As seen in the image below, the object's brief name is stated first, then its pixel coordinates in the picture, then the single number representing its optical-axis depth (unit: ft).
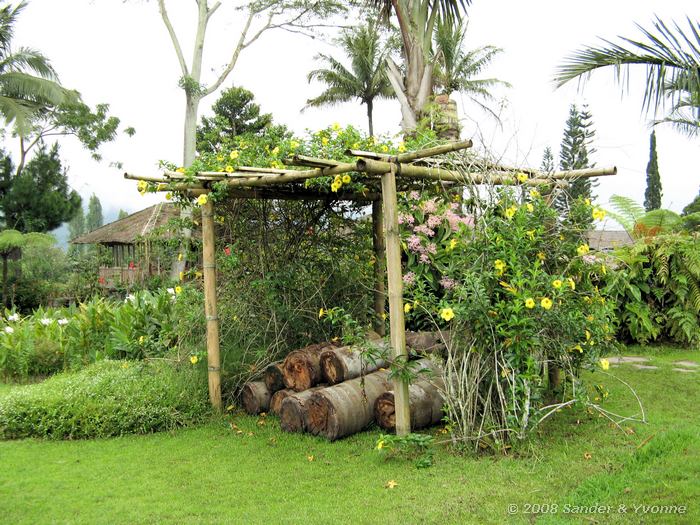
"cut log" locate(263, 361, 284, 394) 18.40
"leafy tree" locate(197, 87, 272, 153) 74.13
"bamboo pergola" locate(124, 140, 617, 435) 14.39
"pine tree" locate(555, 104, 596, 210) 94.79
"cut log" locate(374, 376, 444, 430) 15.81
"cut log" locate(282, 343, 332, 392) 17.62
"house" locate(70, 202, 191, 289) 60.34
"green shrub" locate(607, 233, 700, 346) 27.91
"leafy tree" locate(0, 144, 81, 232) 66.03
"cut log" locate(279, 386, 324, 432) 16.39
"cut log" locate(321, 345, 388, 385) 17.13
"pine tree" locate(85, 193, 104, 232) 199.62
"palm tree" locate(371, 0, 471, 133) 29.37
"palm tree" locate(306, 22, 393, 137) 93.81
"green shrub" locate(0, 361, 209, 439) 16.99
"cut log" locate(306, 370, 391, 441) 15.55
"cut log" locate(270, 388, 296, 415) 18.03
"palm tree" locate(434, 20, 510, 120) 88.84
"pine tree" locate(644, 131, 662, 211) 99.66
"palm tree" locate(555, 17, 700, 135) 19.33
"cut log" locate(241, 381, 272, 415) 18.40
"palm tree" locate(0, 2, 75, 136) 64.69
